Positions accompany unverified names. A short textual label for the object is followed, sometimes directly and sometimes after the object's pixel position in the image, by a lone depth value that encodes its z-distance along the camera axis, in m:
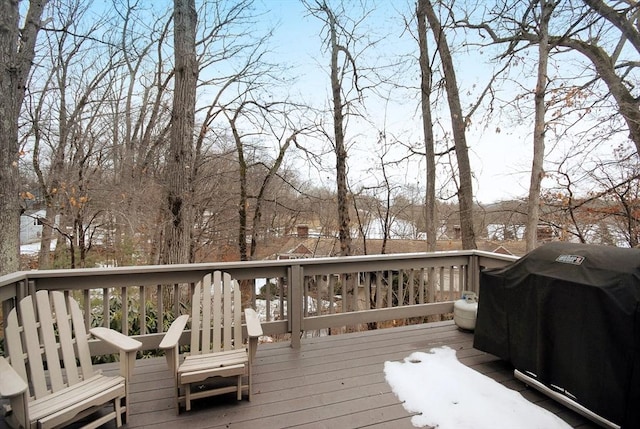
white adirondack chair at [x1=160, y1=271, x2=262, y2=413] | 2.14
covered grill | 1.80
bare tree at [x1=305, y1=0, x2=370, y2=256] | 7.12
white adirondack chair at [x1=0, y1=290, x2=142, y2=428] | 1.67
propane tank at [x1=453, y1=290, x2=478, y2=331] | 3.50
